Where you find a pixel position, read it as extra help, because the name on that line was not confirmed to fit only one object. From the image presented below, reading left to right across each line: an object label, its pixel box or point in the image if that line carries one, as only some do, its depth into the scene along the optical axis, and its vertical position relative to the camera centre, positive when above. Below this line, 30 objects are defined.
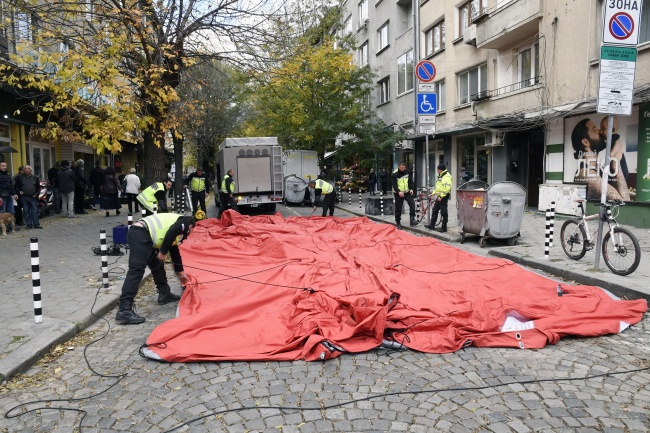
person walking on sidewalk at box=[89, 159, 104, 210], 18.70 +0.01
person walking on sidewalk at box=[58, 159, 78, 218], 15.98 -0.24
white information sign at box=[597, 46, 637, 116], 7.08 +1.25
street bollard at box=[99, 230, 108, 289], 7.04 -1.18
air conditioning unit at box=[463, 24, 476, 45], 19.03 +5.39
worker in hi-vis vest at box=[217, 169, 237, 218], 17.06 -0.51
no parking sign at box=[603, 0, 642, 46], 6.98 +2.10
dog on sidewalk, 12.38 -0.99
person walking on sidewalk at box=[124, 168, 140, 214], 18.24 -0.22
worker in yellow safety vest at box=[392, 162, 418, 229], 14.05 -0.37
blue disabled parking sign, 14.27 +2.07
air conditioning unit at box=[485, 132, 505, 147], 18.36 +1.37
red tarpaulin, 4.73 -1.43
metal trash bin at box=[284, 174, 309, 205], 23.91 -0.49
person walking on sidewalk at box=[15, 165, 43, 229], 13.23 -0.37
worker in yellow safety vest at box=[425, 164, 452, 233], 12.53 -0.42
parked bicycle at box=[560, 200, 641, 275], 7.13 -1.04
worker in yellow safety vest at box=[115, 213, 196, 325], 5.78 -0.75
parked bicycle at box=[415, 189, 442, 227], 15.35 -0.96
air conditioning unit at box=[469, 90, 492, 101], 18.83 +3.07
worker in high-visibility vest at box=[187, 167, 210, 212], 17.52 -0.26
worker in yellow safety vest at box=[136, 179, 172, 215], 9.58 -0.31
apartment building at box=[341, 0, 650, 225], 13.09 +2.81
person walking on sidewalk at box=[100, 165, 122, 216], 17.39 -0.38
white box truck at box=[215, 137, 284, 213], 19.22 +0.34
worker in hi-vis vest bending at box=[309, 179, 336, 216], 15.04 -0.45
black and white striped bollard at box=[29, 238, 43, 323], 5.44 -1.17
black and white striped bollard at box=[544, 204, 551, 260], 8.73 -1.04
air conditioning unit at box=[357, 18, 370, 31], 33.19 +10.18
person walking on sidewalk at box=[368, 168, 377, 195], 30.81 -0.24
